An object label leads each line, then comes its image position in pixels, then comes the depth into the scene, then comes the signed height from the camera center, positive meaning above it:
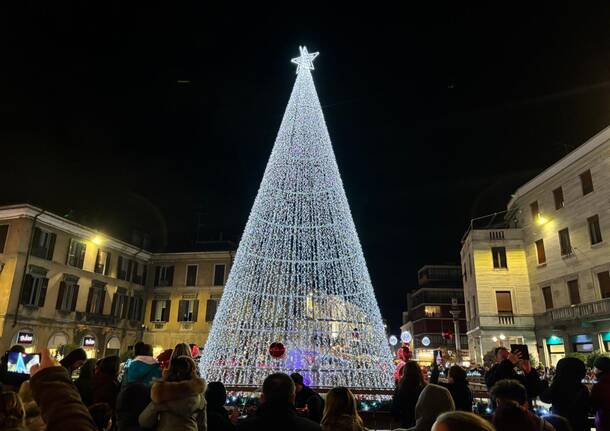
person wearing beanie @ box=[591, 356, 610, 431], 5.29 -0.55
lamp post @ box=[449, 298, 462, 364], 40.56 -0.66
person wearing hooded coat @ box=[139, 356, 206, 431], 3.90 -0.52
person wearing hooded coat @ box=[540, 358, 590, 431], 5.50 -0.57
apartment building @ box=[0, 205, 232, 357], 29.06 +4.34
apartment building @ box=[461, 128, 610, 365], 24.77 +5.60
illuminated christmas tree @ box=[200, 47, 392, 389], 12.10 +1.86
